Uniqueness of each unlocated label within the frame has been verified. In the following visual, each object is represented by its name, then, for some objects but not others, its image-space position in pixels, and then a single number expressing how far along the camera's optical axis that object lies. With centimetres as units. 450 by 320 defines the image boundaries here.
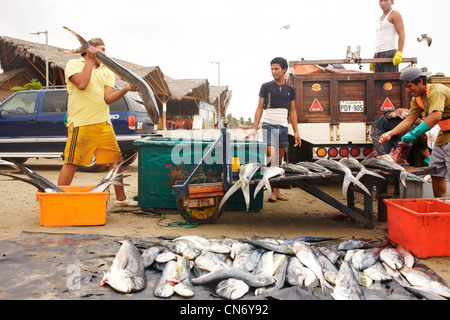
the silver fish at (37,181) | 391
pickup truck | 852
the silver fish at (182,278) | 229
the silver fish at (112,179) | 419
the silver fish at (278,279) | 234
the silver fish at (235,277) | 240
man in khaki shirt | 384
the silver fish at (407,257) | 280
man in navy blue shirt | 523
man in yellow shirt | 433
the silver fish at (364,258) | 276
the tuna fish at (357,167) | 370
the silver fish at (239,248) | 293
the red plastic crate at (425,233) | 303
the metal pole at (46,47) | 1494
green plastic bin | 461
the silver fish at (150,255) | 275
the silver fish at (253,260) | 273
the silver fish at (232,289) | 225
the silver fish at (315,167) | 384
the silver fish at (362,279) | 251
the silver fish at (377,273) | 256
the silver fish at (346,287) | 224
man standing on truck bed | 579
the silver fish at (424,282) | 231
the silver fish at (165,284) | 227
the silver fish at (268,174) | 359
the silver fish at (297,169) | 379
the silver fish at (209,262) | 267
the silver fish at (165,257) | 275
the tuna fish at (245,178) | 363
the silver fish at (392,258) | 272
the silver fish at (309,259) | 248
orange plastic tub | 387
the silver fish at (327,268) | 253
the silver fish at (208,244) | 295
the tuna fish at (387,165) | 363
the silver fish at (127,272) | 234
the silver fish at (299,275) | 245
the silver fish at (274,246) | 292
